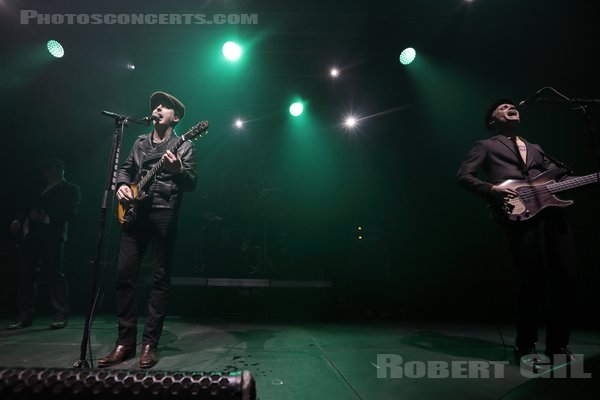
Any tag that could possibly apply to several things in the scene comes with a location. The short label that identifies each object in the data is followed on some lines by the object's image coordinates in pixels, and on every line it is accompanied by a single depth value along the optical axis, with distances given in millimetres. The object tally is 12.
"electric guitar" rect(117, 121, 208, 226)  2430
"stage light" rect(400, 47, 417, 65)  5754
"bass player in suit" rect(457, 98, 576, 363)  2234
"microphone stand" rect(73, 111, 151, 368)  2113
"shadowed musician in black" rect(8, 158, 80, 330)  4051
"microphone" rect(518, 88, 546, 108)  2340
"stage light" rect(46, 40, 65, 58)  5305
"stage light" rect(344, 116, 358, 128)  7328
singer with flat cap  2396
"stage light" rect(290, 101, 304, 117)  7463
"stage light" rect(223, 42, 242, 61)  5578
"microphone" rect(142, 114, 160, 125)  2516
